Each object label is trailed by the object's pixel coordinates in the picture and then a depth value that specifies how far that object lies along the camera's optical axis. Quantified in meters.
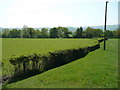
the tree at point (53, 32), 90.69
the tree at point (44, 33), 93.22
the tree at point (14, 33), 90.72
